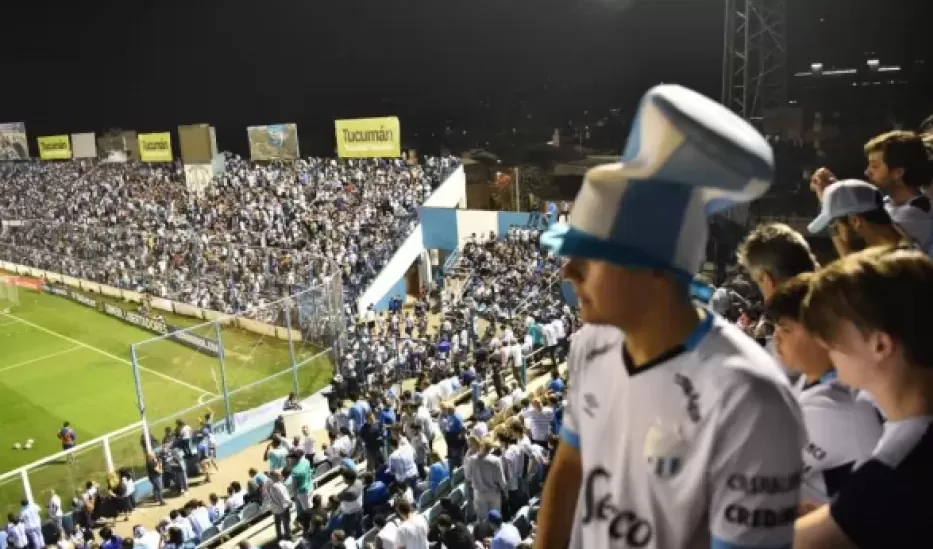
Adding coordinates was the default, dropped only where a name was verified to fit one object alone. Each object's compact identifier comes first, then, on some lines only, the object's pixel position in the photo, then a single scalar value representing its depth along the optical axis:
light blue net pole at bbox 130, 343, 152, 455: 13.15
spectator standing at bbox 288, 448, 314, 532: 9.71
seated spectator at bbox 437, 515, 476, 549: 6.61
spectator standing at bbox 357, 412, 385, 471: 11.27
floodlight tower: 17.38
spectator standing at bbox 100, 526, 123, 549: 9.23
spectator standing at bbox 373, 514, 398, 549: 6.71
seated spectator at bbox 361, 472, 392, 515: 8.62
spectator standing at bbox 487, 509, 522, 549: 6.00
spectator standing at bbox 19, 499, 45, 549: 11.04
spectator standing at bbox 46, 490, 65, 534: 11.68
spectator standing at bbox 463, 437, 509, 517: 7.69
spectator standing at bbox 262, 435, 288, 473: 11.16
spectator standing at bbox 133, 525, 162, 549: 9.12
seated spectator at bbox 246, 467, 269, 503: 10.45
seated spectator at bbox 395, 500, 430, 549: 6.73
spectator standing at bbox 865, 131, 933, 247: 3.43
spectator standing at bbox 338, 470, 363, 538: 8.26
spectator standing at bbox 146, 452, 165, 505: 12.78
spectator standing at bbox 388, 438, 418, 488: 8.98
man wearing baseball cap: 2.87
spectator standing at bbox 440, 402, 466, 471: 10.07
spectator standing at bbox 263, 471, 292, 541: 9.40
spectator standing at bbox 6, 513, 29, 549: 10.74
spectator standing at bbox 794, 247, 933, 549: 1.33
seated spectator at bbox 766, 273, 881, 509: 1.83
